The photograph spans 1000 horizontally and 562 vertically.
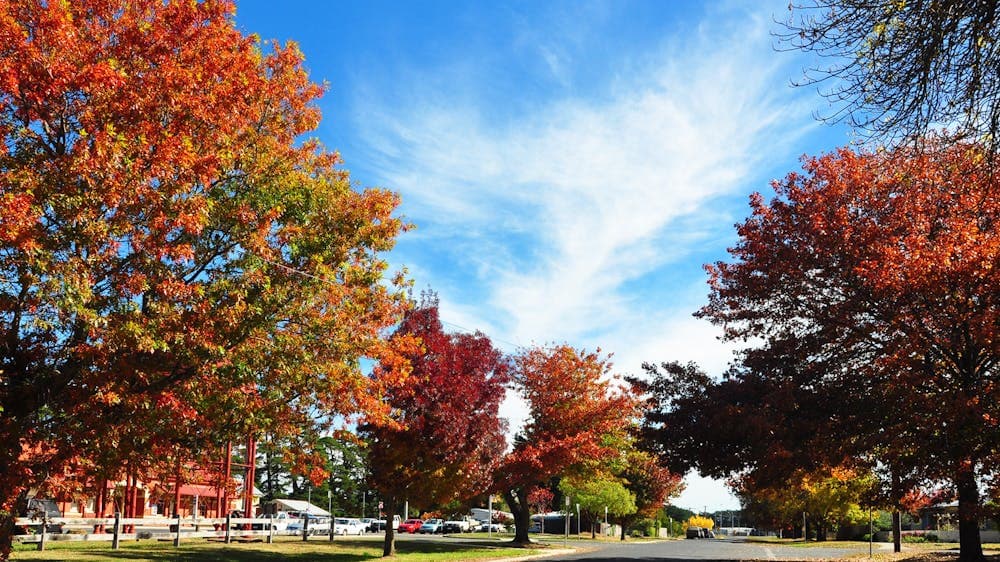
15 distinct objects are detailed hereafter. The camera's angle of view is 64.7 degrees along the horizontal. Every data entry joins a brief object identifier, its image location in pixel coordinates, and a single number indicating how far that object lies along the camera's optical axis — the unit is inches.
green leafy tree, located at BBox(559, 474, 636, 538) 2082.9
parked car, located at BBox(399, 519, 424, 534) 2434.8
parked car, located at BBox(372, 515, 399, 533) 2484.0
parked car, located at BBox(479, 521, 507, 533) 2893.7
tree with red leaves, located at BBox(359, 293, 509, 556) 948.6
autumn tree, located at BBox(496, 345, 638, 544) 1357.0
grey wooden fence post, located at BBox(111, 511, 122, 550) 951.0
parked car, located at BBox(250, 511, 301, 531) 1823.1
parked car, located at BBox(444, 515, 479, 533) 2655.0
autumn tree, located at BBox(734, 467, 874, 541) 833.1
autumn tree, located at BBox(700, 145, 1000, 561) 676.1
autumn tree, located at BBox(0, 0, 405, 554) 426.0
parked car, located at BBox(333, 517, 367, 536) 2039.2
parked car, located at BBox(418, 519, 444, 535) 2445.9
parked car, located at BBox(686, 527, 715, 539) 3160.2
